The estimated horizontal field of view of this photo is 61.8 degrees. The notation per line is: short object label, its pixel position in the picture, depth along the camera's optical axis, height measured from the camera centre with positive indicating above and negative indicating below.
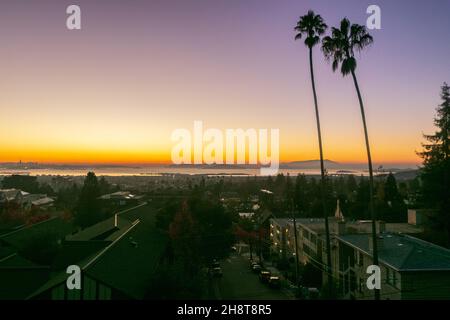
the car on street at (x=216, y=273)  35.59 -9.96
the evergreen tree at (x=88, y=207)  57.66 -6.04
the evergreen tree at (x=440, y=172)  31.73 -0.41
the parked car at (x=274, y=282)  31.52 -9.66
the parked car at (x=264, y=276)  34.03 -9.88
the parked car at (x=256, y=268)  38.75 -10.39
